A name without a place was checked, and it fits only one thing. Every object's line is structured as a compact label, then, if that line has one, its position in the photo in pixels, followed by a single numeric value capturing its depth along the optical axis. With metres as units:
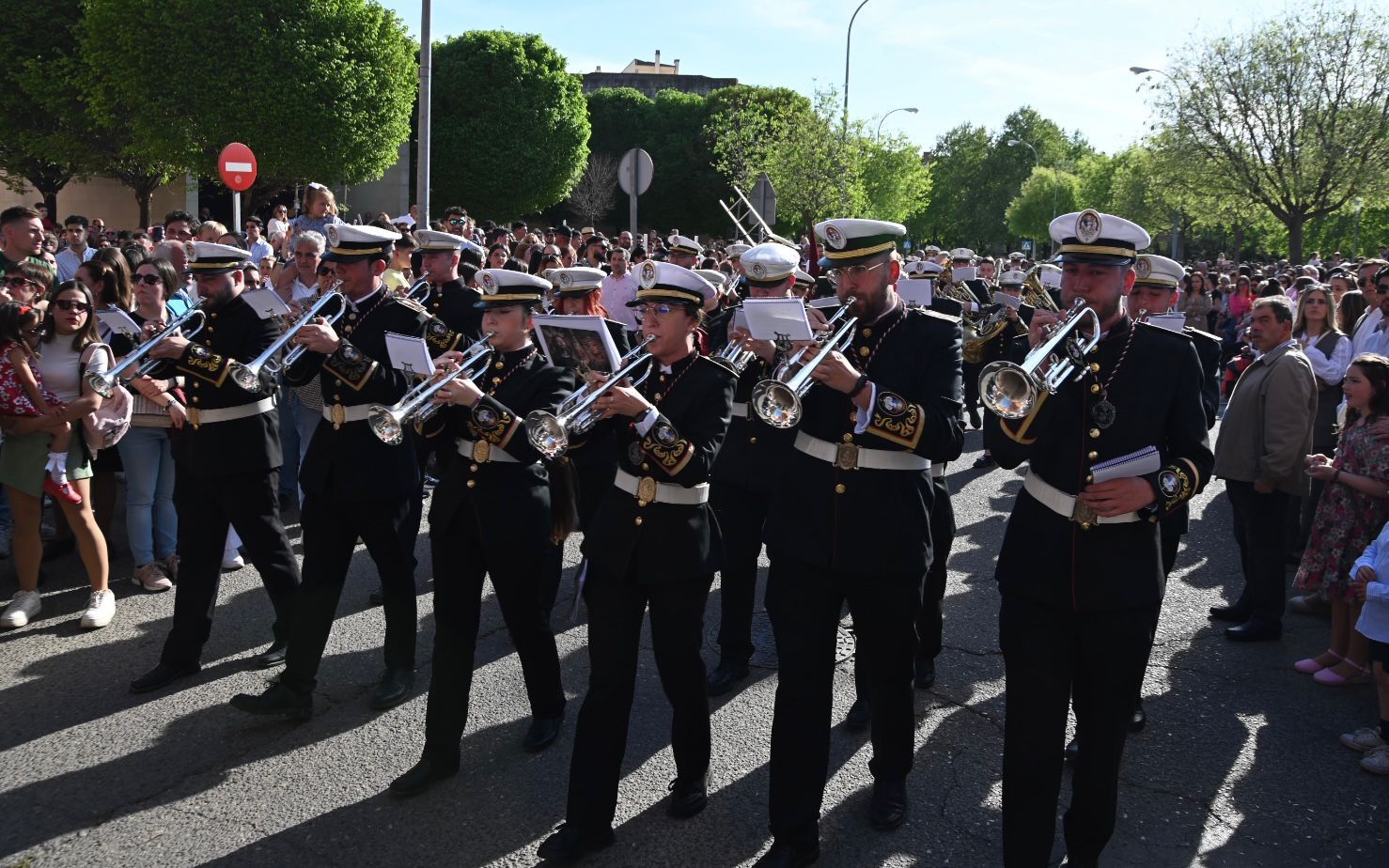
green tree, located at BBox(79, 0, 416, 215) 29.52
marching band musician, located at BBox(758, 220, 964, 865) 4.03
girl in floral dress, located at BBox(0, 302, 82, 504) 6.66
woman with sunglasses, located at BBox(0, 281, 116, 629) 6.60
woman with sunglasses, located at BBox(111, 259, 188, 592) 7.27
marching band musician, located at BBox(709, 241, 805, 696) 5.91
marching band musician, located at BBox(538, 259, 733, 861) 4.12
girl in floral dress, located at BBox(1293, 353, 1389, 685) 6.23
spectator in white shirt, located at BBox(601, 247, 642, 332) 11.75
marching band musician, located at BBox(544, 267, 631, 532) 5.44
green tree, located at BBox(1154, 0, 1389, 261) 31.72
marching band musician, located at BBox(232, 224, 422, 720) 5.29
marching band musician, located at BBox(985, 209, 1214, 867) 3.76
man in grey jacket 6.87
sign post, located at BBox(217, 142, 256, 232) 14.27
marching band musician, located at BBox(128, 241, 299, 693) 5.67
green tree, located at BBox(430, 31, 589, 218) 45.94
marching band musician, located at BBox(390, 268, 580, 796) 4.71
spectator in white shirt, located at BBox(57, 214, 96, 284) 13.15
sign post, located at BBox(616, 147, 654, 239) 15.08
